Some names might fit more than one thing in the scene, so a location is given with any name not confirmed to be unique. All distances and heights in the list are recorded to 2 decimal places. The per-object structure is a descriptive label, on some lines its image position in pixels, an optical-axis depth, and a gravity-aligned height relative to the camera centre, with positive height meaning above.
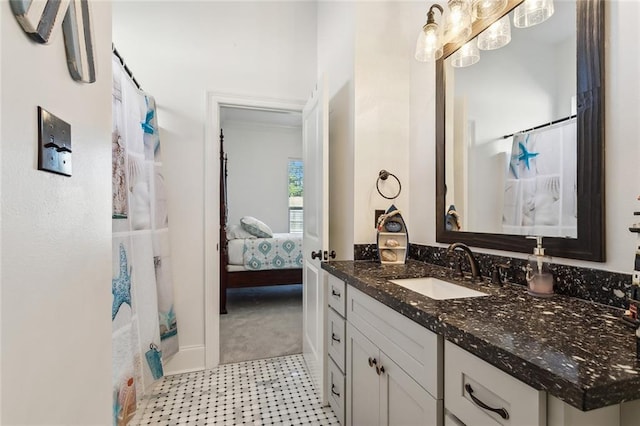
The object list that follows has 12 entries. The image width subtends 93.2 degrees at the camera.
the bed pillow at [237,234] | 3.89 -0.30
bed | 3.73 -0.62
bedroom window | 6.18 +0.25
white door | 1.89 -0.10
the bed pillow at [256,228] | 3.99 -0.23
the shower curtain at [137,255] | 1.53 -0.26
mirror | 1.01 +0.30
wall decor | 0.55 +0.40
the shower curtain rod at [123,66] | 1.62 +0.82
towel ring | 1.95 +0.23
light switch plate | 0.62 +0.15
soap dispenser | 1.07 -0.23
